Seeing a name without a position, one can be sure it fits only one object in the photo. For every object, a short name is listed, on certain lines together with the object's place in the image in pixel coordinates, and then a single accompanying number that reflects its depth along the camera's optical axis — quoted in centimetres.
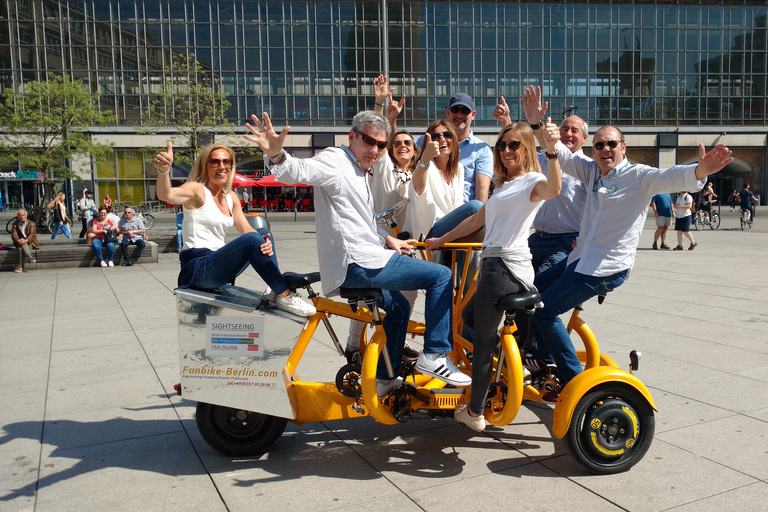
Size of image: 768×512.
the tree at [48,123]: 2430
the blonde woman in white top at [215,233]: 340
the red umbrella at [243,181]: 3297
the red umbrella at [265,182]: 3566
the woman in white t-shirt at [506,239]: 326
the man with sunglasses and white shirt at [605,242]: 354
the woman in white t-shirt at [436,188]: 399
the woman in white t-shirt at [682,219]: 1472
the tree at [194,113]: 2616
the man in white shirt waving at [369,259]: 329
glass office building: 4506
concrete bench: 1318
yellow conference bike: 329
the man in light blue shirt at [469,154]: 451
